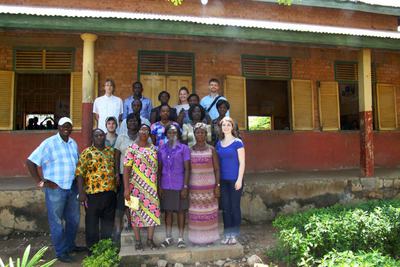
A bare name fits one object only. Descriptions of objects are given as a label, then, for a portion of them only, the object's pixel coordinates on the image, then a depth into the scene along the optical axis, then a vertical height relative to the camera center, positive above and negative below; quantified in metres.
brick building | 5.44 +1.87
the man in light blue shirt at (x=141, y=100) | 5.21 +0.78
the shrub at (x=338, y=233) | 4.01 -0.99
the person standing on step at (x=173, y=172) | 4.10 -0.23
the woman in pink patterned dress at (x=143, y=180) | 4.00 -0.31
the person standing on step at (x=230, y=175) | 4.24 -0.28
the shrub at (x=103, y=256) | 3.84 -1.17
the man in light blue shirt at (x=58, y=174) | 4.14 -0.24
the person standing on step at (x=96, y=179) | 4.10 -0.30
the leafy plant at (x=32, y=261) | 2.91 -0.90
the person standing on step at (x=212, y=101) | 5.11 +0.77
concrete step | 4.02 -1.21
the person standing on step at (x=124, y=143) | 4.25 +0.13
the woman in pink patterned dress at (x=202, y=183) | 4.16 -0.37
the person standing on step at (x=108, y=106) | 5.20 +0.72
